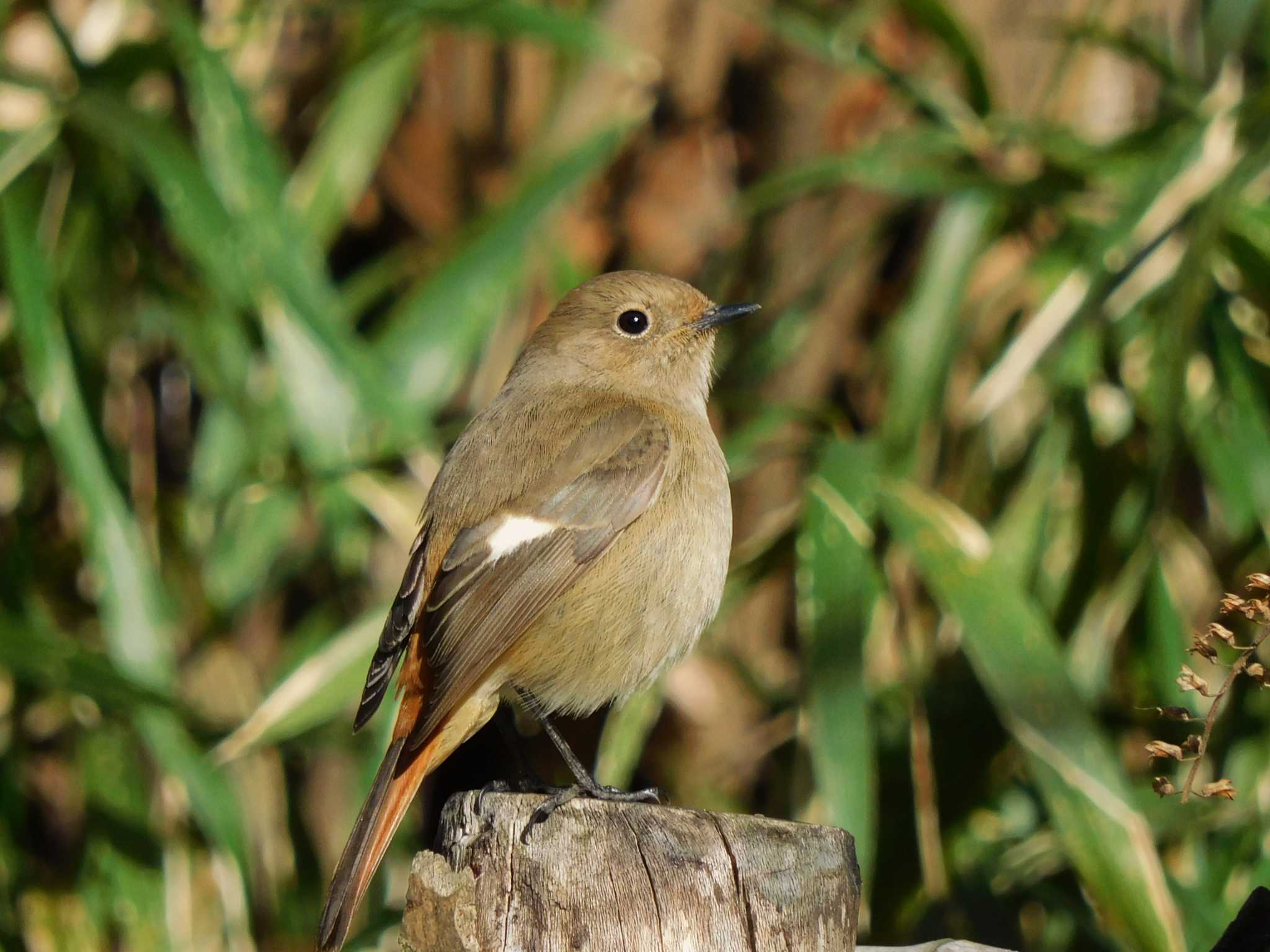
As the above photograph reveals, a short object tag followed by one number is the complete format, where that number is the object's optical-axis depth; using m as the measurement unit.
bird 6.13
